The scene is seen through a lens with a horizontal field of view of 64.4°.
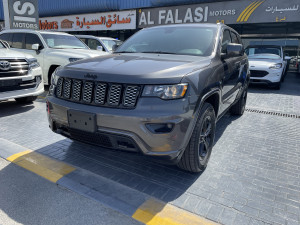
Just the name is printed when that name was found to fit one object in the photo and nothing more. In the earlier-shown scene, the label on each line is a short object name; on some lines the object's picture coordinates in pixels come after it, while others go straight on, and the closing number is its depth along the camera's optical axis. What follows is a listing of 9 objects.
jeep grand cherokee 2.18
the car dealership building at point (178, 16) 12.96
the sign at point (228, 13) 12.49
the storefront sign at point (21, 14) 11.06
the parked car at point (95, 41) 9.82
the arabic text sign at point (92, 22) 16.90
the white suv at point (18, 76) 4.74
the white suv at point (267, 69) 8.68
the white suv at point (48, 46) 6.75
